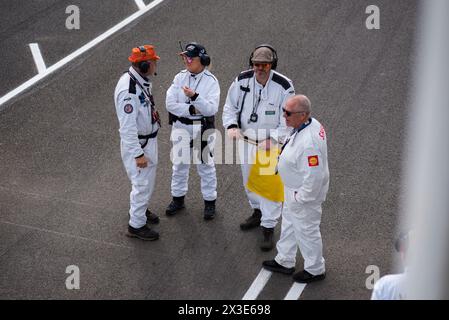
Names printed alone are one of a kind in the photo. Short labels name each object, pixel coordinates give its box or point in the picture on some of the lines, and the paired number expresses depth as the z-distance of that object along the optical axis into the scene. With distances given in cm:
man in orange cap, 1346
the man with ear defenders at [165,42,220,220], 1417
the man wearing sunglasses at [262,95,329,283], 1200
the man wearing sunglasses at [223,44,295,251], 1377
